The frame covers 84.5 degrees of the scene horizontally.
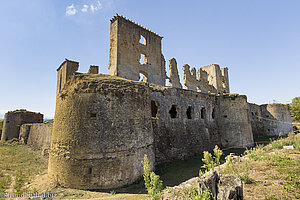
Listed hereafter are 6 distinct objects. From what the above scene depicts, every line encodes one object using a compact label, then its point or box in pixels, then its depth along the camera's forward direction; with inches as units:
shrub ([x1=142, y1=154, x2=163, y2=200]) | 151.1
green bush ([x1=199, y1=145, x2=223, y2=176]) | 197.5
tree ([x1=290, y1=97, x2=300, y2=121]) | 1290.4
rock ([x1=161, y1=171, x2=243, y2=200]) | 126.6
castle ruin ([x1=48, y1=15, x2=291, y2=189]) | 275.4
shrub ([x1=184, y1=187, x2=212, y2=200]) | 127.5
